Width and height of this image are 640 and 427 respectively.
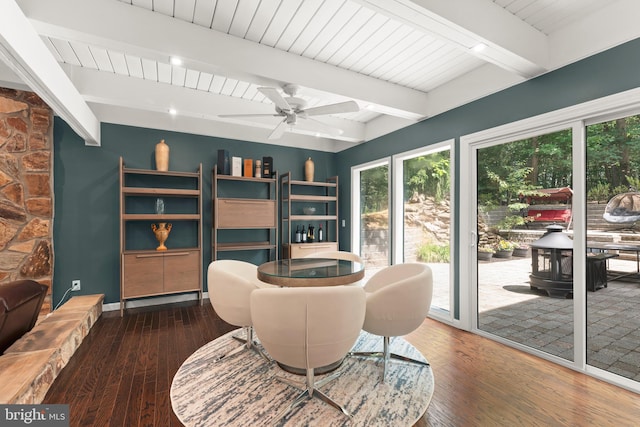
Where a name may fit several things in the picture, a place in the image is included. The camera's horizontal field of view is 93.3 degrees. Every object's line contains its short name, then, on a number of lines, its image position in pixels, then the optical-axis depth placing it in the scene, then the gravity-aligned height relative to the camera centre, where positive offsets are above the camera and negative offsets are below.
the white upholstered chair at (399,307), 2.10 -0.65
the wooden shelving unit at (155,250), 3.83 -0.48
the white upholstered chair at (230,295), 2.30 -0.63
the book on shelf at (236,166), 4.57 +0.73
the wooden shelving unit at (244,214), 4.38 +0.00
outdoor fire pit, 2.63 -0.45
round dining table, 2.32 -0.49
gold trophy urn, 4.08 -0.25
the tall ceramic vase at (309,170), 5.24 +0.77
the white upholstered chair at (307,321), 1.70 -0.62
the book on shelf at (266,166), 4.81 +0.76
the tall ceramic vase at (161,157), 4.11 +0.77
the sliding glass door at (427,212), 3.68 +0.03
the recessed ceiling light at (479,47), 2.22 +1.24
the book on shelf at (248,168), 4.67 +0.71
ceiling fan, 2.43 +0.93
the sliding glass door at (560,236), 2.30 -0.19
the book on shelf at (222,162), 4.48 +0.77
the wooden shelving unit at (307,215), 4.95 +0.05
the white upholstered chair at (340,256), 3.51 -0.50
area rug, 1.80 -1.22
